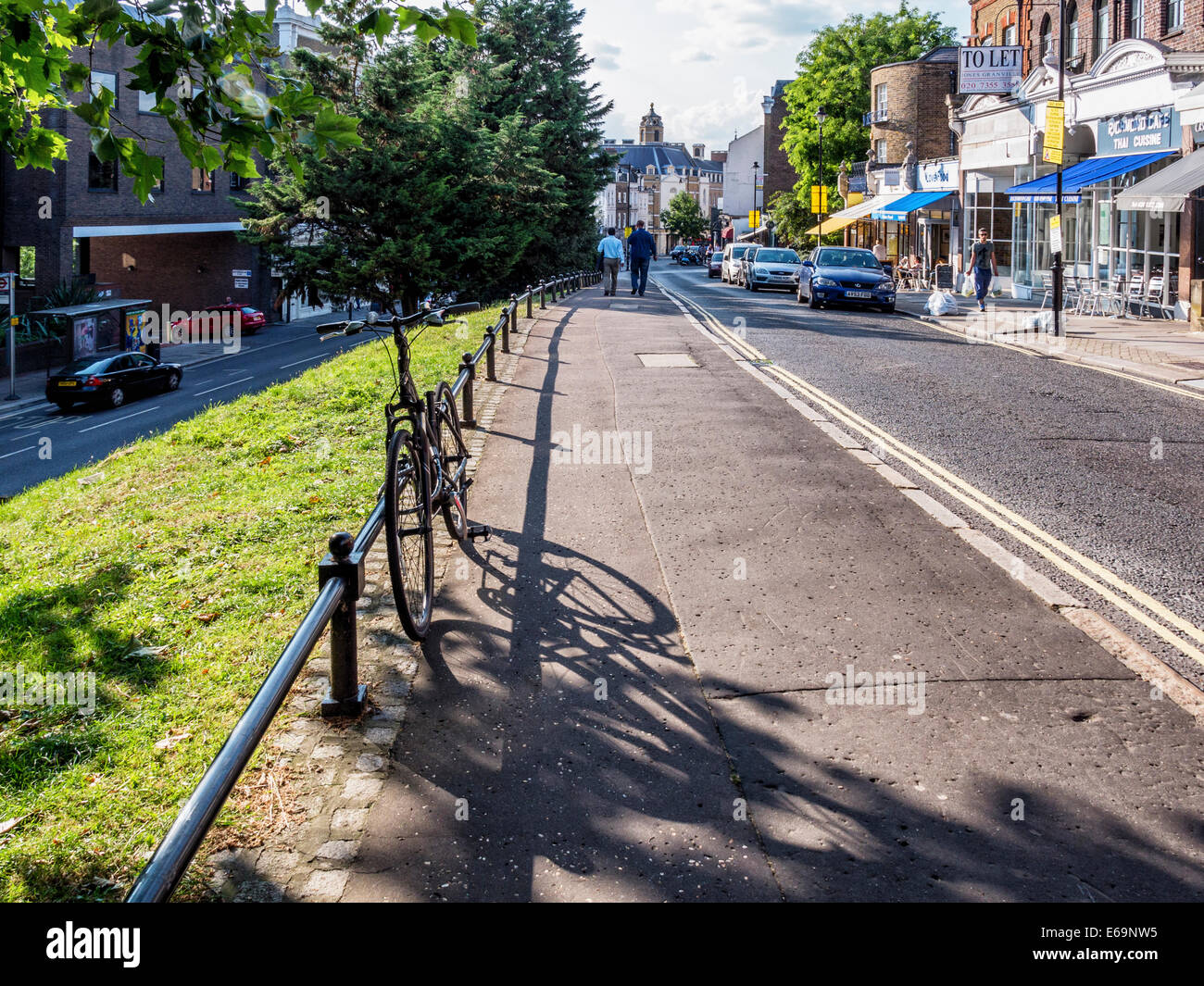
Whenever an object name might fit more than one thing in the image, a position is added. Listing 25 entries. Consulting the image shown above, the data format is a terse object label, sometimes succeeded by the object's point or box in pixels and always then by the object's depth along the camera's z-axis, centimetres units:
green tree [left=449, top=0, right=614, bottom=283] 4584
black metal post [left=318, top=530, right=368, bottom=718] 456
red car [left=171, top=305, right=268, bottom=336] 5481
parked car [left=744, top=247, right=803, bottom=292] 4016
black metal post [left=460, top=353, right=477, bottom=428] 1093
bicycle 540
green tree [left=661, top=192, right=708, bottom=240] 14812
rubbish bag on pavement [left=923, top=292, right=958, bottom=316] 2770
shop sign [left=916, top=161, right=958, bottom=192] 4341
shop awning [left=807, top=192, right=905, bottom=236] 5091
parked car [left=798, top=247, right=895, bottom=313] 2919
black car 3297
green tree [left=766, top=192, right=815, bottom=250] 7131
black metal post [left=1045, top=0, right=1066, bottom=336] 2199
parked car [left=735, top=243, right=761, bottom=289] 4494
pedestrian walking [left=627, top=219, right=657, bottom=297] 3193
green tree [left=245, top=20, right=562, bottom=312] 3198
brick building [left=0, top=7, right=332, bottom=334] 4391
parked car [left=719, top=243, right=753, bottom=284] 5038
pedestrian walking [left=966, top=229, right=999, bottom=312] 2814
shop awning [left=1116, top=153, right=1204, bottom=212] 2219
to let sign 3091
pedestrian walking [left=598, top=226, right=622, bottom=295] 3253
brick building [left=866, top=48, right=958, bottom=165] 5203
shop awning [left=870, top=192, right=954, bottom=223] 4375
